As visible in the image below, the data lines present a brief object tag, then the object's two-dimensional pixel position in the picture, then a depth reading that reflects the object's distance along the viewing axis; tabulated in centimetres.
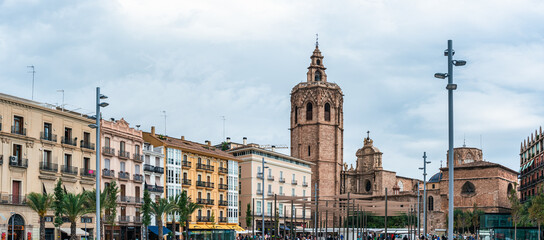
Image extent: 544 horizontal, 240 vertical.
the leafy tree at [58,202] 3943
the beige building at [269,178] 7825
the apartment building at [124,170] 5453
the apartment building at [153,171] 6019
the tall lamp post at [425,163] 4508
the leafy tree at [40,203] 4028
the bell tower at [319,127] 10056
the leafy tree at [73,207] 4028
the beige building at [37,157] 4434
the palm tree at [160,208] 5338
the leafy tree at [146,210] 4981
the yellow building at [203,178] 6378
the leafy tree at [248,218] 6850
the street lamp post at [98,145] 2627
